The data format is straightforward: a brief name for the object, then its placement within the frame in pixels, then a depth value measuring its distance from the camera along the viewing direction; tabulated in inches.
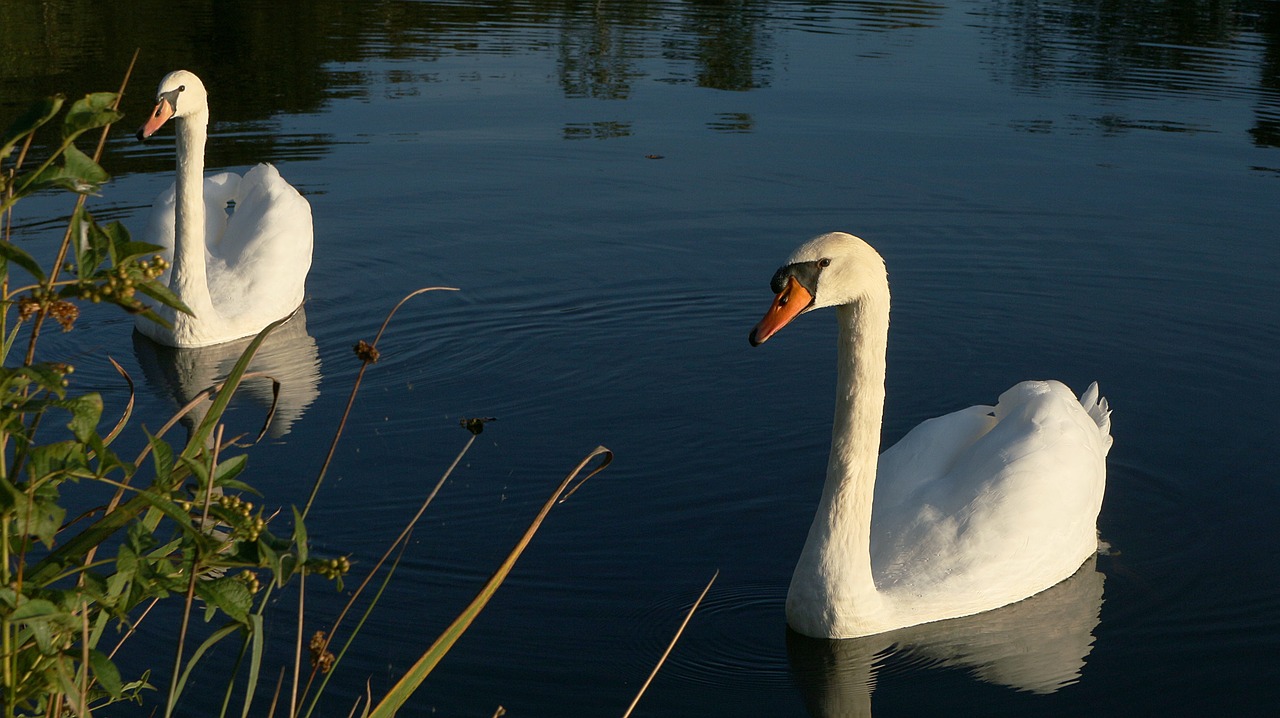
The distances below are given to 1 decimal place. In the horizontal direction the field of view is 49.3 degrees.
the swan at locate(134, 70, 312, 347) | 371.6
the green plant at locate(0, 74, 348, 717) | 83.6
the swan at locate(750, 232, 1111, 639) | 209.0
